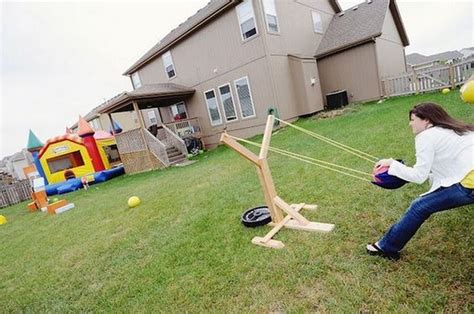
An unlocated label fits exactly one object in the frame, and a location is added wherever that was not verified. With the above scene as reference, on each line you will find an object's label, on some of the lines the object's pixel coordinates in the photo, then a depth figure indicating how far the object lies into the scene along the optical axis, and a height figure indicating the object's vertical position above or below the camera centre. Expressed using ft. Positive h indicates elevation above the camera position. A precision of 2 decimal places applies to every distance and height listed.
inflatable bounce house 51.52 -1.52
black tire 12.20 -5.20
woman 6.20 -2.34
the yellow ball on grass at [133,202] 21.61 -5.38
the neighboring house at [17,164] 157.71 -1.58
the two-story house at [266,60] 41.96 +6.93
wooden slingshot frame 10.73 -4.58
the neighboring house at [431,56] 138.21 +4.66
